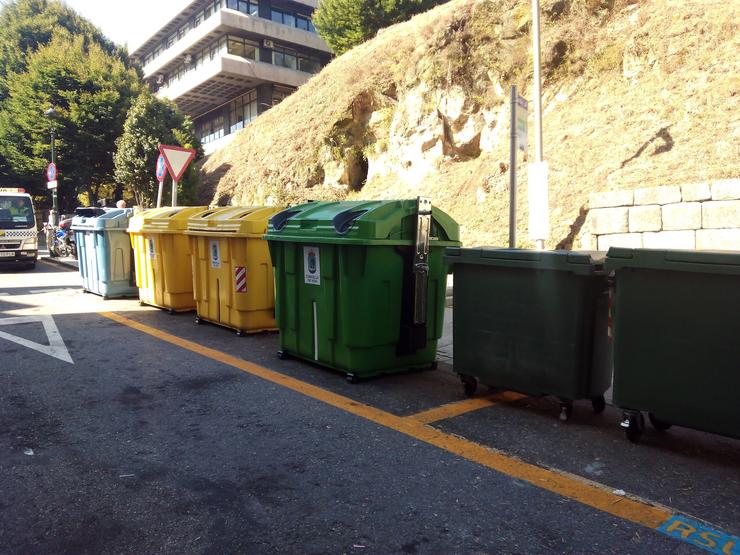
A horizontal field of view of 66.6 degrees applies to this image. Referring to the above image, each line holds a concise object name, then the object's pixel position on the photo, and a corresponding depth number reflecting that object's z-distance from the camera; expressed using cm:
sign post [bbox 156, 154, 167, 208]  1144
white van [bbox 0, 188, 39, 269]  1560
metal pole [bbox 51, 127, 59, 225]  2188
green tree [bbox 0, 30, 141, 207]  3009
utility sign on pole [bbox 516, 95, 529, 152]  622
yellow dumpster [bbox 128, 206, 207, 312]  850
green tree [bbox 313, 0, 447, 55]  3316
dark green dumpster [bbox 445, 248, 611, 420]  382
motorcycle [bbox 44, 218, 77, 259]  1947
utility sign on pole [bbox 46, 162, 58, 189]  2102
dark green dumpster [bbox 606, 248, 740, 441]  312
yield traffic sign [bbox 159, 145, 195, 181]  1027
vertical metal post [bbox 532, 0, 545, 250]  1052
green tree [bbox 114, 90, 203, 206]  2731
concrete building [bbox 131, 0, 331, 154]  4003
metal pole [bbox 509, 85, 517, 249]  613
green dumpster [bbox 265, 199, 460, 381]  488
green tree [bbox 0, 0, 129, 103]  3494
